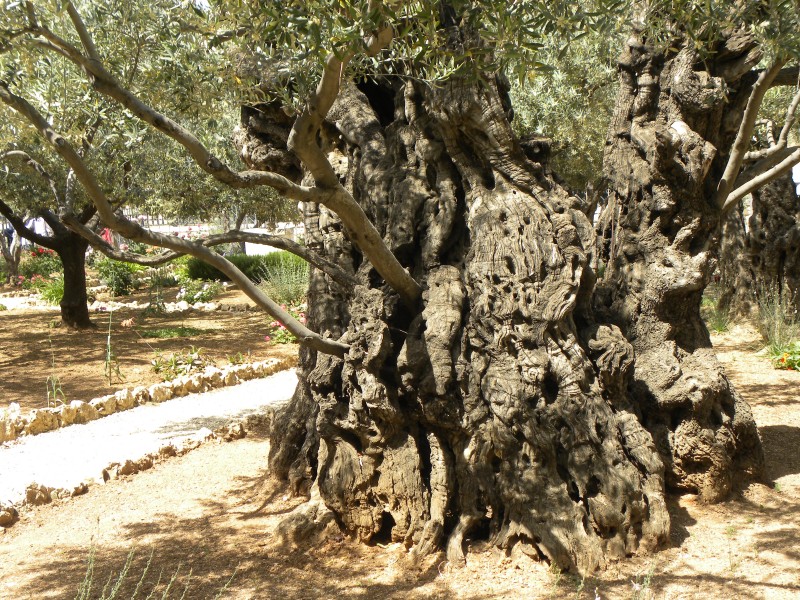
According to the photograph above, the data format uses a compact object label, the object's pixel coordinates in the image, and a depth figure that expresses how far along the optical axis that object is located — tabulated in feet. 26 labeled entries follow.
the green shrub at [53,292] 56.44
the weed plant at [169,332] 40.86
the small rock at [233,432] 24.32
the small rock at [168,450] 22.12
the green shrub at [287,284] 51.98
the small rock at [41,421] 24.14
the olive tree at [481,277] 13.64
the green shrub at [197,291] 56.54
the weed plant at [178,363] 32.40
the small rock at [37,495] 18.51
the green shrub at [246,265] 67.05
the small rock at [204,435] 23.58
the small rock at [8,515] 17.48
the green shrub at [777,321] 30.73
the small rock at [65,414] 25.00
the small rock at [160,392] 28.76
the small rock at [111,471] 20.34
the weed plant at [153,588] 13.44
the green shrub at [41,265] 76.07
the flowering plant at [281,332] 40.75
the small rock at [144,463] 21.14
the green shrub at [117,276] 61.49
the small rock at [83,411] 25.67
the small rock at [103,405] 26.45
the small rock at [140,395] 28.32
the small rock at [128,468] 20.67
